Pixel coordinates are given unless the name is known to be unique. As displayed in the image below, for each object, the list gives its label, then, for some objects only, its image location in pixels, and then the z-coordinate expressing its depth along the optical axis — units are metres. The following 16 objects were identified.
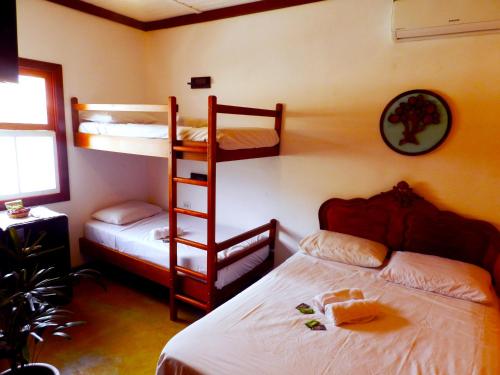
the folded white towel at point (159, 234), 2.98
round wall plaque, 2.36
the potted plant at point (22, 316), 1.51
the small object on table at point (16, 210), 2.67
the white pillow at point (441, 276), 1.97
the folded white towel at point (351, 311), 1.72
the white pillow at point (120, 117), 3.10
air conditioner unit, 2.09
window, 2.90
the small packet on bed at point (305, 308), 1.84
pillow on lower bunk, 3.39
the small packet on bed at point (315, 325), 1.68
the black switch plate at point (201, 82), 3.41
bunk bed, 2.33
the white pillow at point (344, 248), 2.38
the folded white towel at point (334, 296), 1.86
